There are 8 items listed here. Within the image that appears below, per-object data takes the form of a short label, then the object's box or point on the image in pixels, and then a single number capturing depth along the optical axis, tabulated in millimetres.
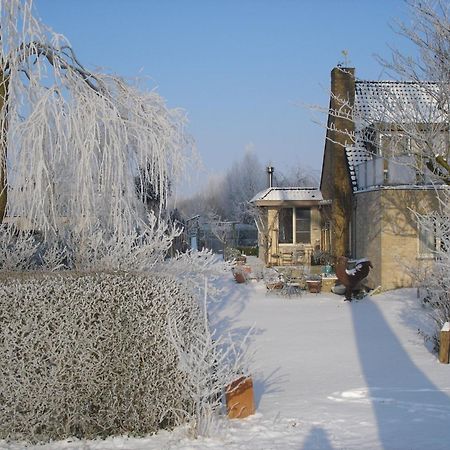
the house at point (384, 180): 14641
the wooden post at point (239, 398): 6086
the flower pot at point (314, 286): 18222
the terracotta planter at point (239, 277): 20859
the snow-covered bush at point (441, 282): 9953
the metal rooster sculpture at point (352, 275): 16500
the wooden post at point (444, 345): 8672
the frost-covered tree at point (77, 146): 6629
